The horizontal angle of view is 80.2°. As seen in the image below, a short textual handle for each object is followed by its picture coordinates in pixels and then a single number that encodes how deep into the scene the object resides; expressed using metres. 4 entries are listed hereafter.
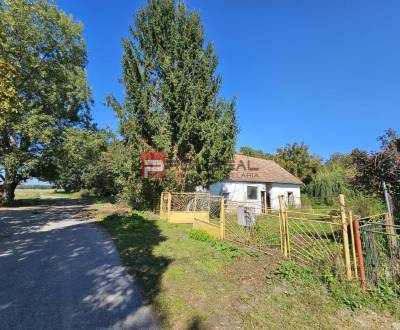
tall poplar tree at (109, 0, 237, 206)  13.10
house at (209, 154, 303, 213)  18.47
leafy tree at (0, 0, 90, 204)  16.88
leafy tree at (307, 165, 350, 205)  22.27
